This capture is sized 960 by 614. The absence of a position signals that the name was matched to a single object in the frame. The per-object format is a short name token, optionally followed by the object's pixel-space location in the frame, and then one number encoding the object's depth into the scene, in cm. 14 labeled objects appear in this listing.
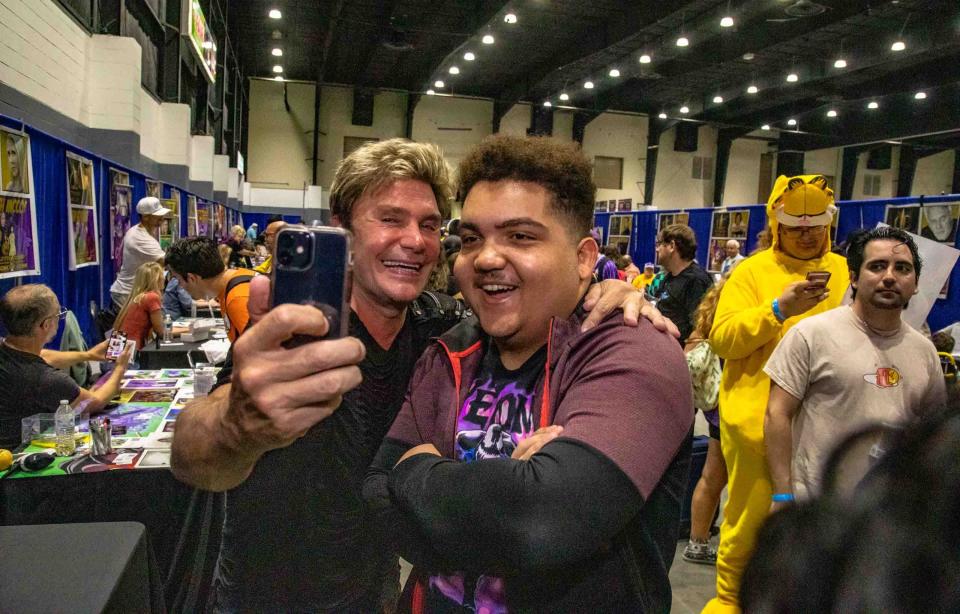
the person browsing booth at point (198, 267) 427
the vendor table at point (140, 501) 278
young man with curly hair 101
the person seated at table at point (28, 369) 325
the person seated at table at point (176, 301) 716
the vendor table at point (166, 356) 543
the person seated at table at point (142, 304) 526
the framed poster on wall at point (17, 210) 396
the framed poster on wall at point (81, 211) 524
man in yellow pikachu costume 284
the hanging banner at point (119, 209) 659
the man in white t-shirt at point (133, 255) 659
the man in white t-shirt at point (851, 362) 249
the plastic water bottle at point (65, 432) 300
